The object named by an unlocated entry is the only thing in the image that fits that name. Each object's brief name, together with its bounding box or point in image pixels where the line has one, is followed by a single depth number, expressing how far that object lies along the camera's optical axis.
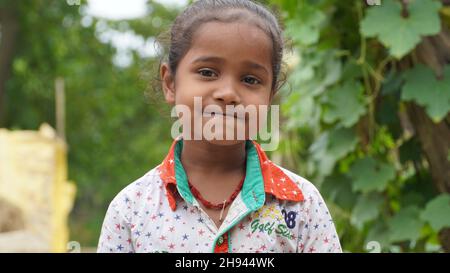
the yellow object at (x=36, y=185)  5.82
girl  1.40
